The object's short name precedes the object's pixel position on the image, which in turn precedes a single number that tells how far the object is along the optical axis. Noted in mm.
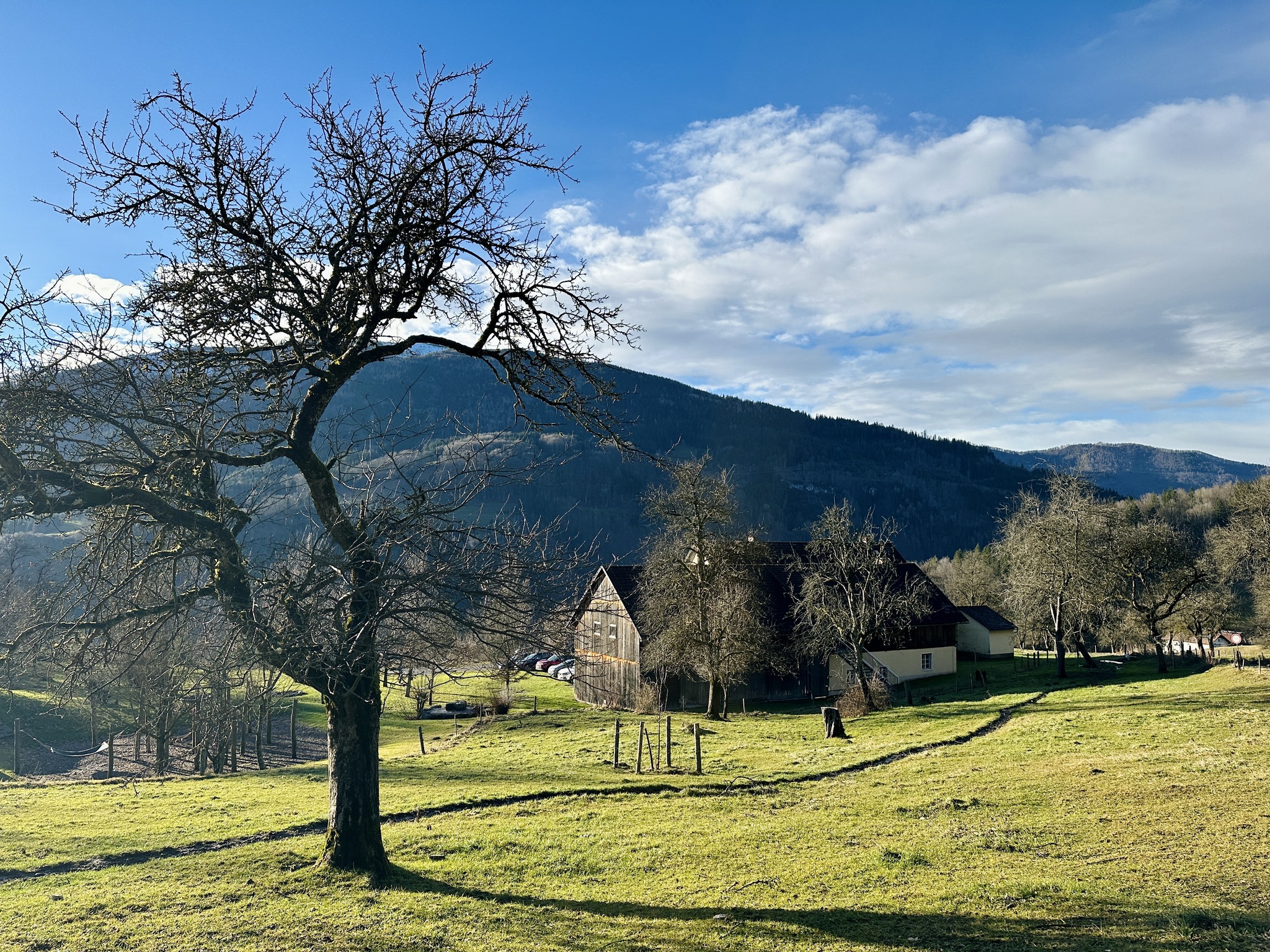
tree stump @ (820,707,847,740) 26422
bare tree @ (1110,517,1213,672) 42312
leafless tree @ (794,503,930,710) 37062
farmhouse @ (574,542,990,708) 44125
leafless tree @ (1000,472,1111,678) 41469
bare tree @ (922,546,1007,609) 75500
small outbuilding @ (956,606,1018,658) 64812
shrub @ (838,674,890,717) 34938
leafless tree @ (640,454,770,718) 34750
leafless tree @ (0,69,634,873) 8039
